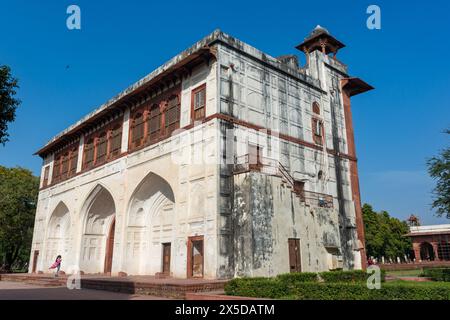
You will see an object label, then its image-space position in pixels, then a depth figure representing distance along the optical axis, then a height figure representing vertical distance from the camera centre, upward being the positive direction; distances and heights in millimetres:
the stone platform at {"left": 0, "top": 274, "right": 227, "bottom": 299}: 12711 -631
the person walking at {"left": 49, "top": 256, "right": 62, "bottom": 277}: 22812 +400
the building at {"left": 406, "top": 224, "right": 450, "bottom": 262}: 48656 +3275
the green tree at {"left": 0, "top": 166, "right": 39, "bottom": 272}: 34438 +5379
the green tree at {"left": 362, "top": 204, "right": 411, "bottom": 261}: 49594 +4161
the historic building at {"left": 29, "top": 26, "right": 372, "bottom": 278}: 16281 +5178
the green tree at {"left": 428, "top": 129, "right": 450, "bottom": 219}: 20000 +4409
